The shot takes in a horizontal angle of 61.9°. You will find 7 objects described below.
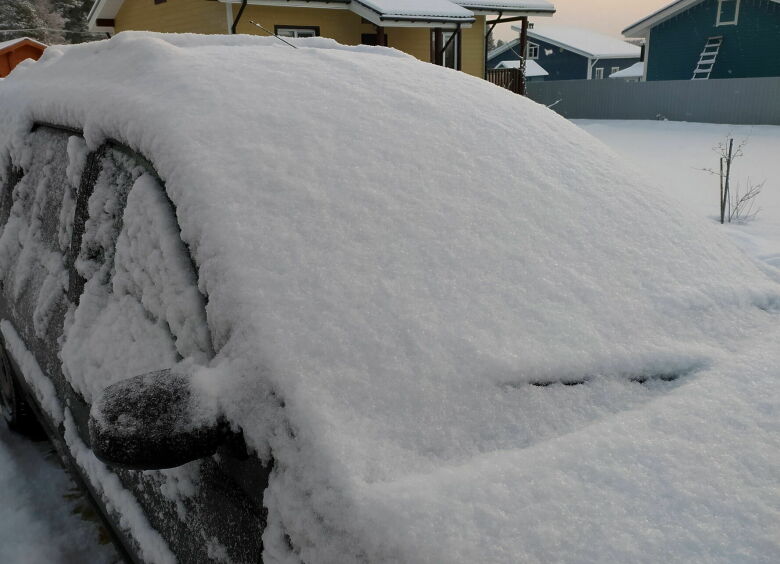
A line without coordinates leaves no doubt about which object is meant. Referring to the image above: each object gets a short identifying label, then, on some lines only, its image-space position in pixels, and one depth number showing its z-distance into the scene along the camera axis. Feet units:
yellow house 52.49
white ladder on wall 82.23
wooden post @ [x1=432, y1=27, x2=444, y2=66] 58.95
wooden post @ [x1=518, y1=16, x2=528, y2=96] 62.90
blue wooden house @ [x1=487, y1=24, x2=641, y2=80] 135.23
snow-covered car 3.43
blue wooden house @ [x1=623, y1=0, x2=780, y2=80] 76.89
